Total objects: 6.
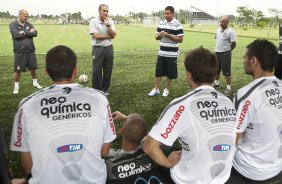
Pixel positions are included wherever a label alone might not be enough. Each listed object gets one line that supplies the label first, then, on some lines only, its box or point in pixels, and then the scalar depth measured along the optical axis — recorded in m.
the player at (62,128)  2.40
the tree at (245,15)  72.64
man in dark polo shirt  8.48
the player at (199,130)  2.50
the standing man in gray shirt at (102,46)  7.71
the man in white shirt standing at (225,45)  9.10
